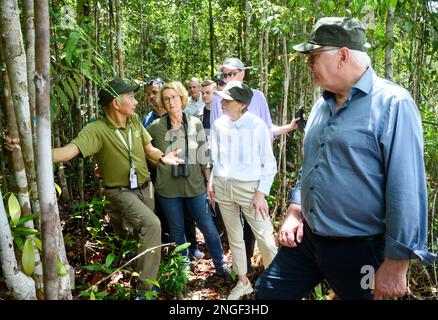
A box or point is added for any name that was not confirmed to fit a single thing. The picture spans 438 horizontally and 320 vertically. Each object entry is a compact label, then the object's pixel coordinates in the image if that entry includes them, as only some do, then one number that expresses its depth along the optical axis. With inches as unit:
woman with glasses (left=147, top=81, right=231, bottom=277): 148.4
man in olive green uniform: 127.8
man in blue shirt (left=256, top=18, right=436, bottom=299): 66.0
